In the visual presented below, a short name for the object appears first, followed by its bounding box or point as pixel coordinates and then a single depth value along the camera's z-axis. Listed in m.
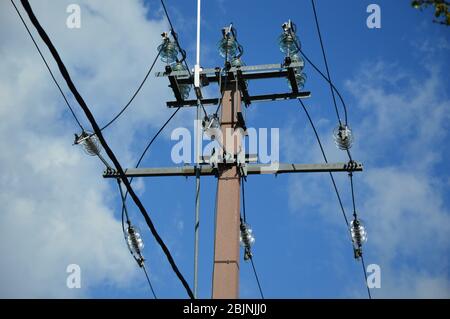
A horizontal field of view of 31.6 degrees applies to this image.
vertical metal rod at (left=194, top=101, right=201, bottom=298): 10.08
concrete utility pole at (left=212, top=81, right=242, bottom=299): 11.48
